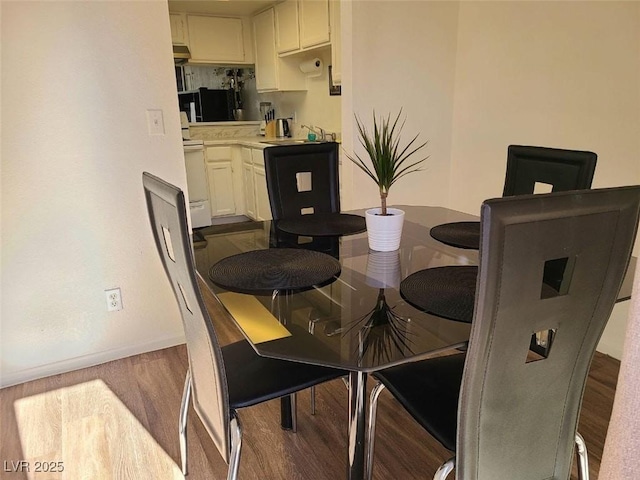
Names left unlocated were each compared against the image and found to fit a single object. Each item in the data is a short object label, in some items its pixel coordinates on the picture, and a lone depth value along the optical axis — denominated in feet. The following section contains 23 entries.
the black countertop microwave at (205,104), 16.83
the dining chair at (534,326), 2.57
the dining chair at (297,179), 6.99
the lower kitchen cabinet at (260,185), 13.94
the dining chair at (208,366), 3.45
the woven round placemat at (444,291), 3.68
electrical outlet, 7.59
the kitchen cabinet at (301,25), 11.84
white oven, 13.74
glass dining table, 3.23
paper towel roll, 14.01
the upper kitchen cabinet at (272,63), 14.96
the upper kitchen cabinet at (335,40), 10.28
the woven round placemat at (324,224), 5.97
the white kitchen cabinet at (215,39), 15.52
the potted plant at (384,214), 4.90
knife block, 16.11
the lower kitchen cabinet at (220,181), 15.26
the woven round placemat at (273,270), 4.23
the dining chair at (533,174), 5.58
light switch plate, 7.23
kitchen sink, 13.70
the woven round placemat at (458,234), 5.34
